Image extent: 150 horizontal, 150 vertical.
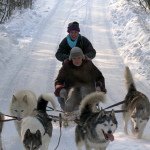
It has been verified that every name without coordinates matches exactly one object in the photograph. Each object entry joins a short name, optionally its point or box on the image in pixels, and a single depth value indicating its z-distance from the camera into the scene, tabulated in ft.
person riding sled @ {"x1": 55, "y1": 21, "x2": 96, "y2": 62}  38.78
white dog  32.12
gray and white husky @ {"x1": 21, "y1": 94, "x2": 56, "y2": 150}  24.07
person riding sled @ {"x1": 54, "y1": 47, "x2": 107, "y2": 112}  33.65
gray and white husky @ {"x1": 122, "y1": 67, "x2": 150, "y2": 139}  32.37
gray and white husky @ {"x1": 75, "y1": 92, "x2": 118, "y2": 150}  25.17
